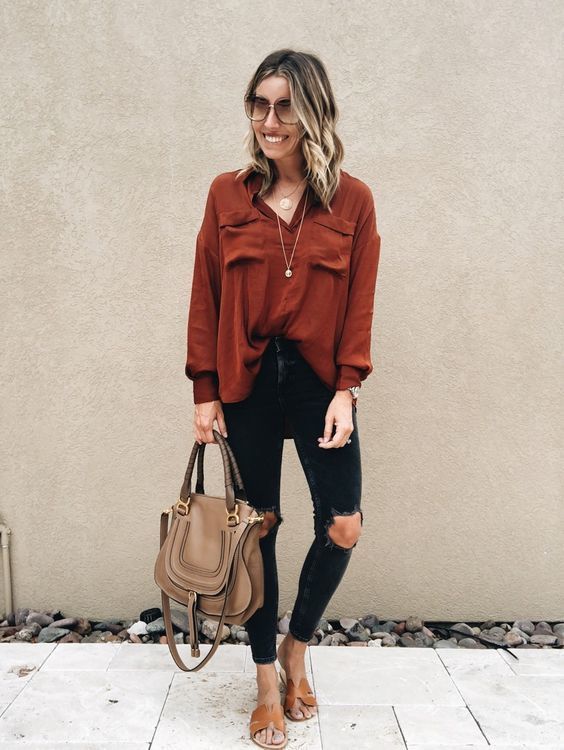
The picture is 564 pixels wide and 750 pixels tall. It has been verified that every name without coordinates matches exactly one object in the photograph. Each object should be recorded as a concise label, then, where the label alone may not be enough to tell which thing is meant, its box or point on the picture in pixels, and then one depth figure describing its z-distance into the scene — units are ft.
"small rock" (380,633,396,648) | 9.81
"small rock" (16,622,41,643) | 9.85
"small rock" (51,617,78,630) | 10.13
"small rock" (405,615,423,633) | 10.20
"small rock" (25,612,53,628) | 10.22
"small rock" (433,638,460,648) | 9.75
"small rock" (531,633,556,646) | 9.83
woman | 6.88
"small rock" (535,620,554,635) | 10.14
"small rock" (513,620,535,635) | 10.19
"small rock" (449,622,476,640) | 10.05
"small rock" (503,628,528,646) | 9.77
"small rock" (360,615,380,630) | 10.27
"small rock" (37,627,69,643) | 9.81
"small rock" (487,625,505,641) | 9.89
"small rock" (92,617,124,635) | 10.26
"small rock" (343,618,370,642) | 9.93
